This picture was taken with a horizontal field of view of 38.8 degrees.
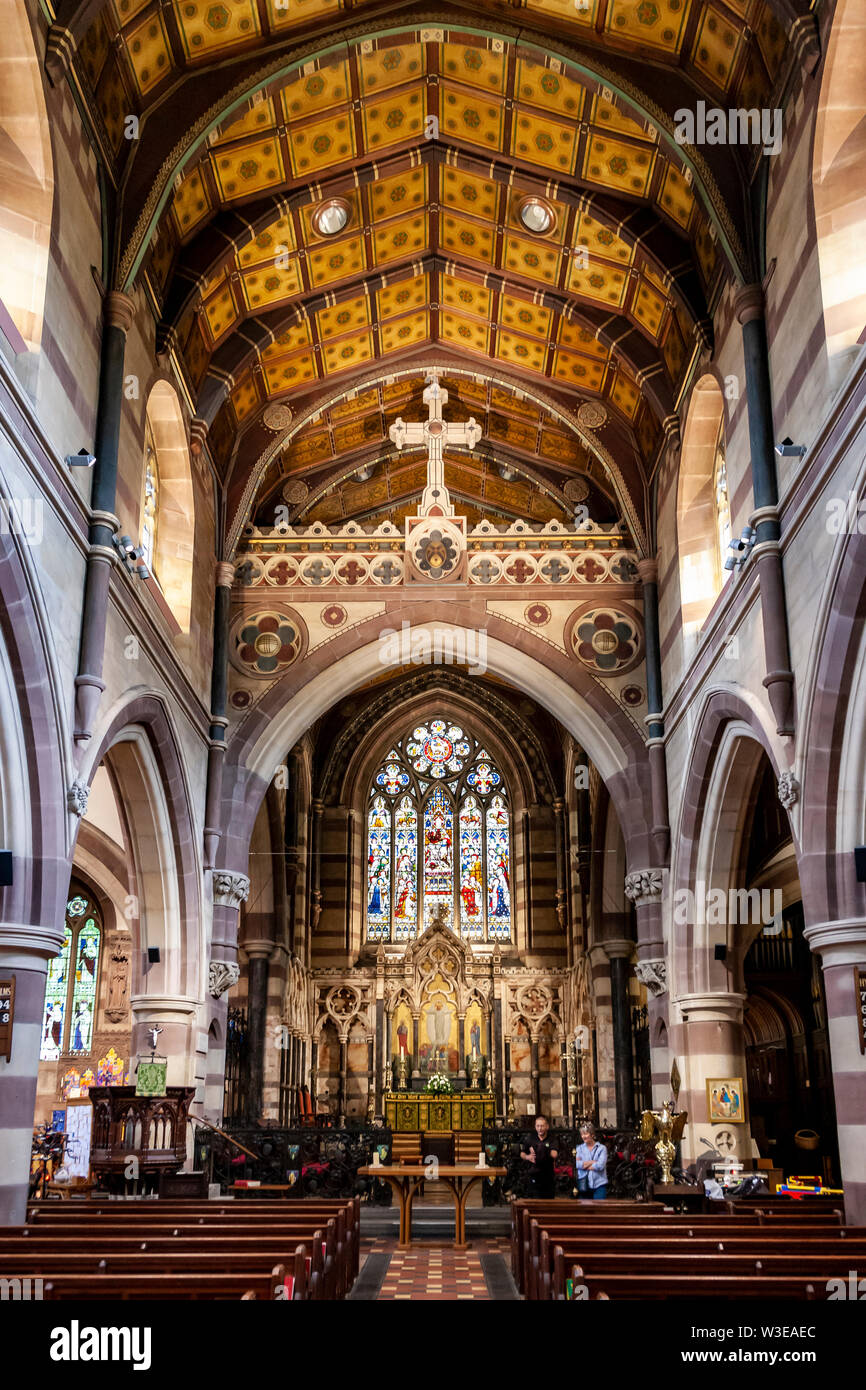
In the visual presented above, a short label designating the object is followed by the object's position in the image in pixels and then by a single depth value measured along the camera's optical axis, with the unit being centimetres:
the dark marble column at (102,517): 1165
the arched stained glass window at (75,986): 2391
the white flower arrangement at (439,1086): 2519
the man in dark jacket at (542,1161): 1348
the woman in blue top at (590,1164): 1303
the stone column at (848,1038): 970
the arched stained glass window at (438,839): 2955
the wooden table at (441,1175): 1345
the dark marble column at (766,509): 1141
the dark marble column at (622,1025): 2182
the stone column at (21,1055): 980
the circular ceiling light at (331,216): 1639
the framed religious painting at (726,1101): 1473
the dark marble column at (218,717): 1756
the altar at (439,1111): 2477
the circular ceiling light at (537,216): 1641
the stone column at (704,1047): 1516
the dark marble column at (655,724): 1717
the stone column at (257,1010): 2314
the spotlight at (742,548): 1234
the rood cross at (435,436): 1825
